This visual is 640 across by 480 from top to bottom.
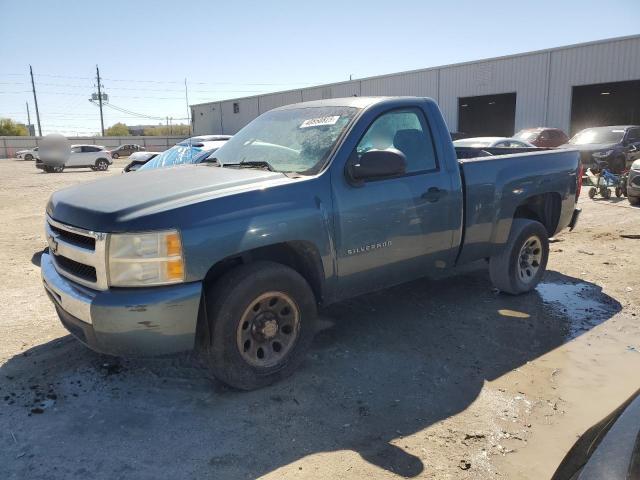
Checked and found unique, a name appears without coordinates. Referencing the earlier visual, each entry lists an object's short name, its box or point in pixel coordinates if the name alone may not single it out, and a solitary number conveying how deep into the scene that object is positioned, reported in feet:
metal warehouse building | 81.35
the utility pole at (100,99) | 239.30
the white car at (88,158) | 104.01
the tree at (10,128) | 227.81
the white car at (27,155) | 146.12
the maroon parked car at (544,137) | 62.90
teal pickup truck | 9.80
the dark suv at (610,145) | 53.31
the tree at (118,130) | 286.75
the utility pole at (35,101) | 236.90
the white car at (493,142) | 38.02
